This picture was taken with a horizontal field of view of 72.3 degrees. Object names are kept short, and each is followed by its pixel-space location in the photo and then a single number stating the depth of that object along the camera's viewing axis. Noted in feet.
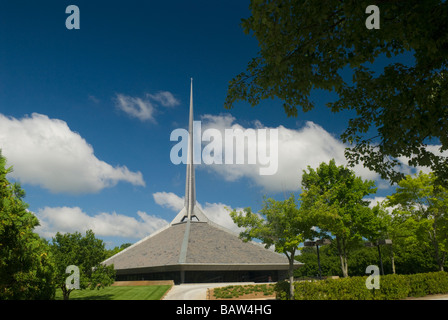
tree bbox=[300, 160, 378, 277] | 94.58
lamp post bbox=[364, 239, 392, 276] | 93.86
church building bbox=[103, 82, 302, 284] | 129.09
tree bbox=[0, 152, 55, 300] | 30.86
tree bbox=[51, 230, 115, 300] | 74.95
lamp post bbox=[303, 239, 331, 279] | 99.76
